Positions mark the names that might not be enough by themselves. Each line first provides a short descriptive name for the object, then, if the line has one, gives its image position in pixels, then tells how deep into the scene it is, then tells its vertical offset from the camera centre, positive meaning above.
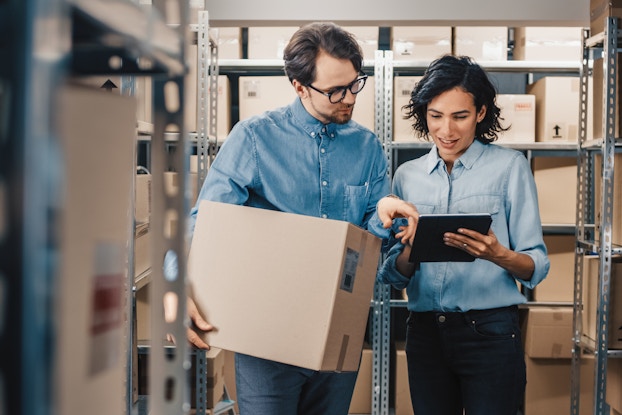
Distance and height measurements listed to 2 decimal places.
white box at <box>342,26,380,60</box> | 3.56 +0.79
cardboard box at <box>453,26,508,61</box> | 3.55 +0.77
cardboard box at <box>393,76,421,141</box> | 3.48 +0.44
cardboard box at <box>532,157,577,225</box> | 3.54 +0.02
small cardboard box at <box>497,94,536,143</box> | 3.51 +0.39
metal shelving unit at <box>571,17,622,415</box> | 2.65 -0.06
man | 1.56 +0.07
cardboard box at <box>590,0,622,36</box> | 2.67 +0.72
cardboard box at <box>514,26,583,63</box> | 3.54 +0.76
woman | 1.73 -0.17
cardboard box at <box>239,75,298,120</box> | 3.51 +0.50
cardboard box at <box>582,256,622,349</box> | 2.73 -0.42
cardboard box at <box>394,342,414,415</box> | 3.57 -1.03
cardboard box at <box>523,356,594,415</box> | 3.53 -0.99
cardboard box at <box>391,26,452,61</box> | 3.55 +0.77
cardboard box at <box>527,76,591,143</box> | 3.48 +0.43
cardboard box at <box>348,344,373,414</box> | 3.57 -1.02
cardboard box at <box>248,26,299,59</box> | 3.56 +0.77
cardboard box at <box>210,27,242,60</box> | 3.60 +0.77
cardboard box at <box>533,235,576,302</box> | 3.57 -0.40
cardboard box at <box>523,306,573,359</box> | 3.46 -0.69
